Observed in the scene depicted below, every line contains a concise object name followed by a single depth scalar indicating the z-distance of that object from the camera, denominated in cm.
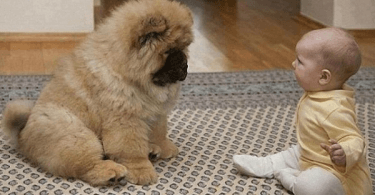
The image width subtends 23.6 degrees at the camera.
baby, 208
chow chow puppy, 220
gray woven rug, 225
